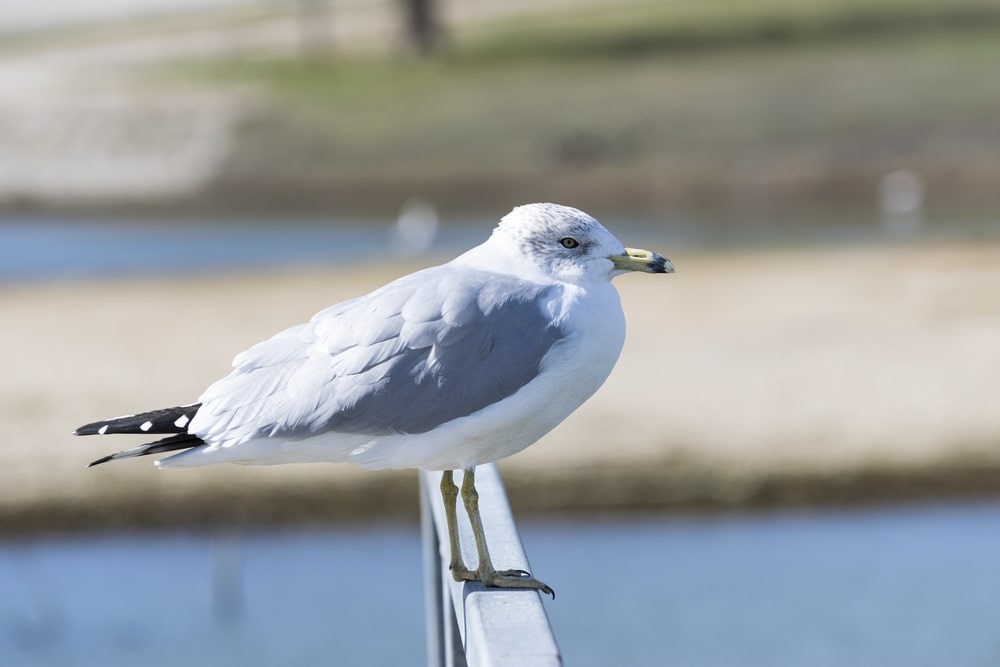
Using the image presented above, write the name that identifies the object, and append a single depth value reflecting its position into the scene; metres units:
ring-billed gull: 11.40
